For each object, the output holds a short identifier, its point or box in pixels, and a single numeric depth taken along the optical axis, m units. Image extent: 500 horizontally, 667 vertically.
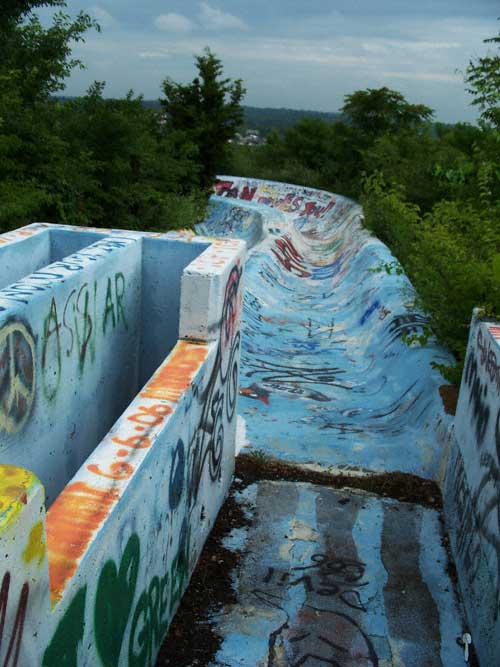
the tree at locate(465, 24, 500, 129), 11.56
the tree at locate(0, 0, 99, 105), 12.42
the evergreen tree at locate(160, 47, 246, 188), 25.12
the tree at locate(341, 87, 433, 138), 26.50
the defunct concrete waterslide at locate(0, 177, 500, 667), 2.58
